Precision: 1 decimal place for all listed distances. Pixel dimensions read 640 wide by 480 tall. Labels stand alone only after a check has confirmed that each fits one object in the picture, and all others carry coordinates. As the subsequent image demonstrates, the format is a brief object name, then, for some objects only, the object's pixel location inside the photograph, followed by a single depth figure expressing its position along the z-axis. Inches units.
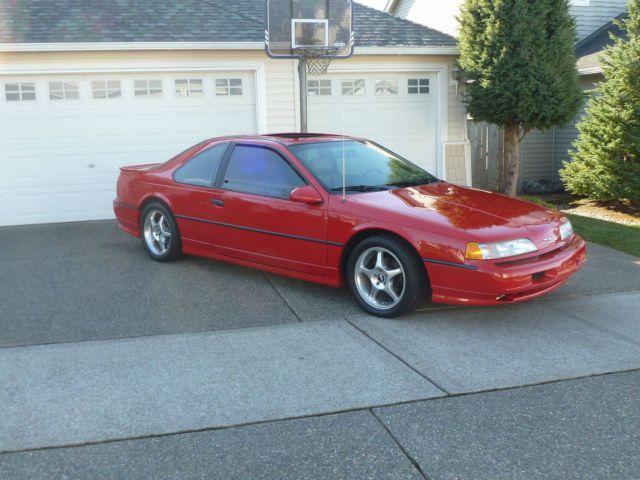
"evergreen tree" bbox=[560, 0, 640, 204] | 431.2
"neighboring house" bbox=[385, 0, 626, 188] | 561.3
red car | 201.5
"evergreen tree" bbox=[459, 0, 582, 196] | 423.5
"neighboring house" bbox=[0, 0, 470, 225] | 399.2
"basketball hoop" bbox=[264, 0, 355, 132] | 382.0
